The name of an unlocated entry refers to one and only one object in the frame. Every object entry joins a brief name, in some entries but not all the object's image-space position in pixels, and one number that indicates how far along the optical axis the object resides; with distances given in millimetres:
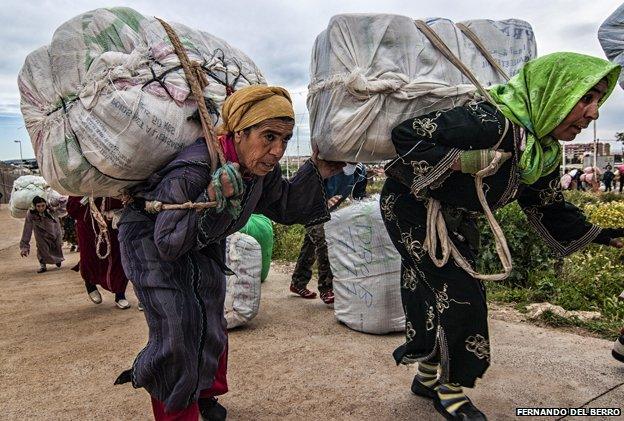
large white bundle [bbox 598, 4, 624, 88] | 2918
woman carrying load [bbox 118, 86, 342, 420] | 1772
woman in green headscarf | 1942
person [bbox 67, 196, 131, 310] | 4754
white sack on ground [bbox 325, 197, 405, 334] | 3535
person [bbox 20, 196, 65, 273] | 7793
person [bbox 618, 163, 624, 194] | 16958
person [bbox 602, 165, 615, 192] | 18156
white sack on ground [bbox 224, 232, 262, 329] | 3758
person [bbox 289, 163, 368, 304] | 3928
